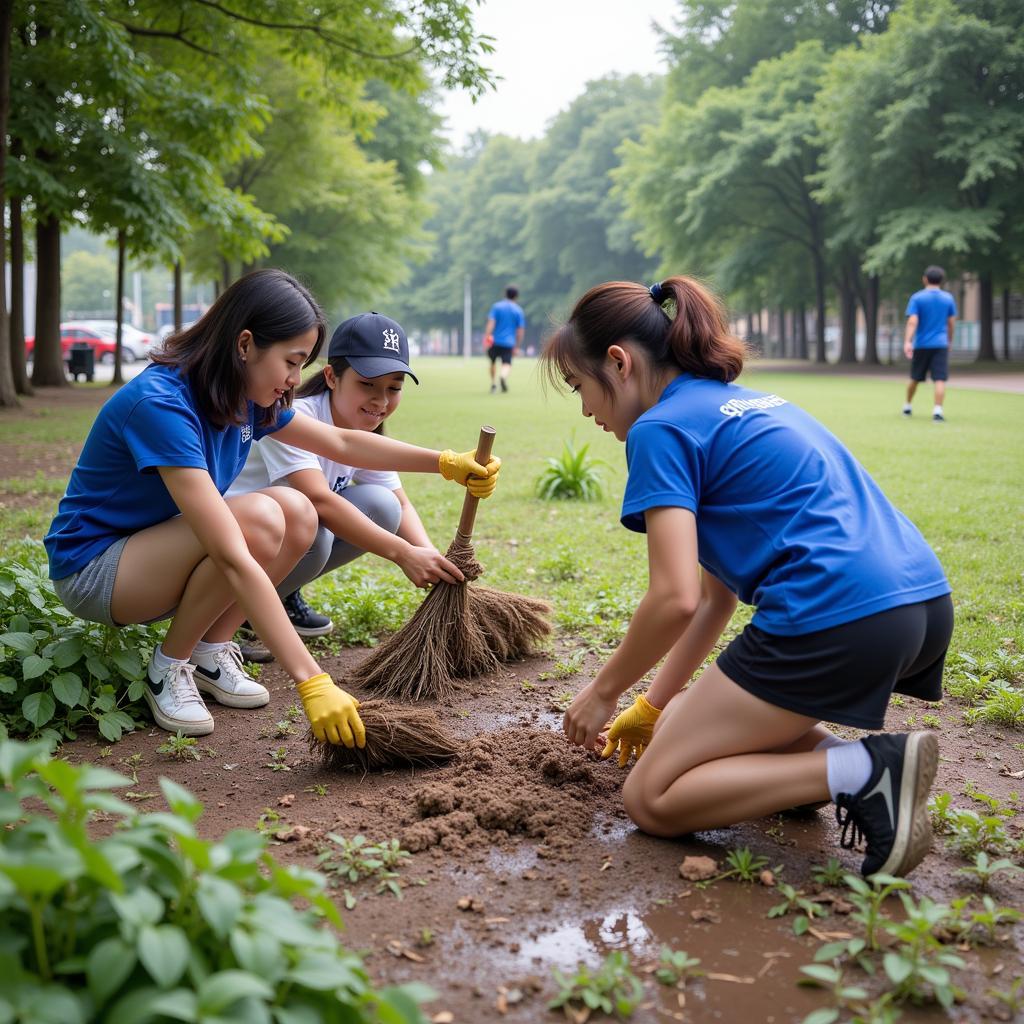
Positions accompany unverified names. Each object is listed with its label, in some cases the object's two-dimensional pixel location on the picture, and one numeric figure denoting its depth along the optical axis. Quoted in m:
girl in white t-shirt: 3.72
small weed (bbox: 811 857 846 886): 2.28
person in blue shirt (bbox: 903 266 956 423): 12.47
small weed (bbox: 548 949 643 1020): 1.81
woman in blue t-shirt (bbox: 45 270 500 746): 2.75
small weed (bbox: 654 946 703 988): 1.90
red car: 33.72
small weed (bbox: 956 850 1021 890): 2.18
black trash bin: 22.27
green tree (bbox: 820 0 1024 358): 24.09
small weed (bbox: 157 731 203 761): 3.06
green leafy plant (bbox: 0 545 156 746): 3.12
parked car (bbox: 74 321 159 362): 38.00
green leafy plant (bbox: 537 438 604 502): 7.50
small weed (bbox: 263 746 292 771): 2.99
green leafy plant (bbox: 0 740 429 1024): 1.33
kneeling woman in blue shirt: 2.24
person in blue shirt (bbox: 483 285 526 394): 18.32
